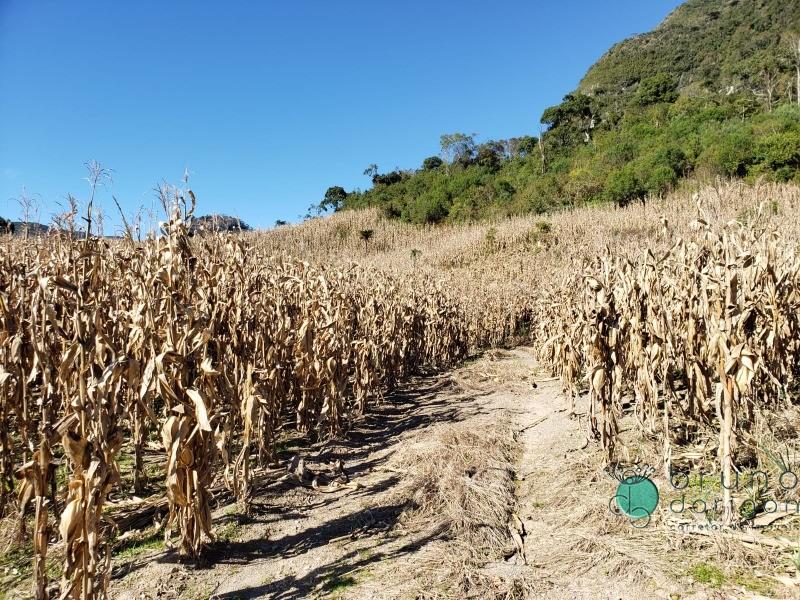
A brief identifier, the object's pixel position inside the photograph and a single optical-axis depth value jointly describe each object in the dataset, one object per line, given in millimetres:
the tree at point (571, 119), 49903
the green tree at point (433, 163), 59094
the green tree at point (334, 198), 55278
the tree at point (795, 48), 40531
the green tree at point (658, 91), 47188
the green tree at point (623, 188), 28250
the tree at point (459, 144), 56656
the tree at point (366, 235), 31359
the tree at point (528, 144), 52938
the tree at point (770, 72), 41531
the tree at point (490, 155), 52656
